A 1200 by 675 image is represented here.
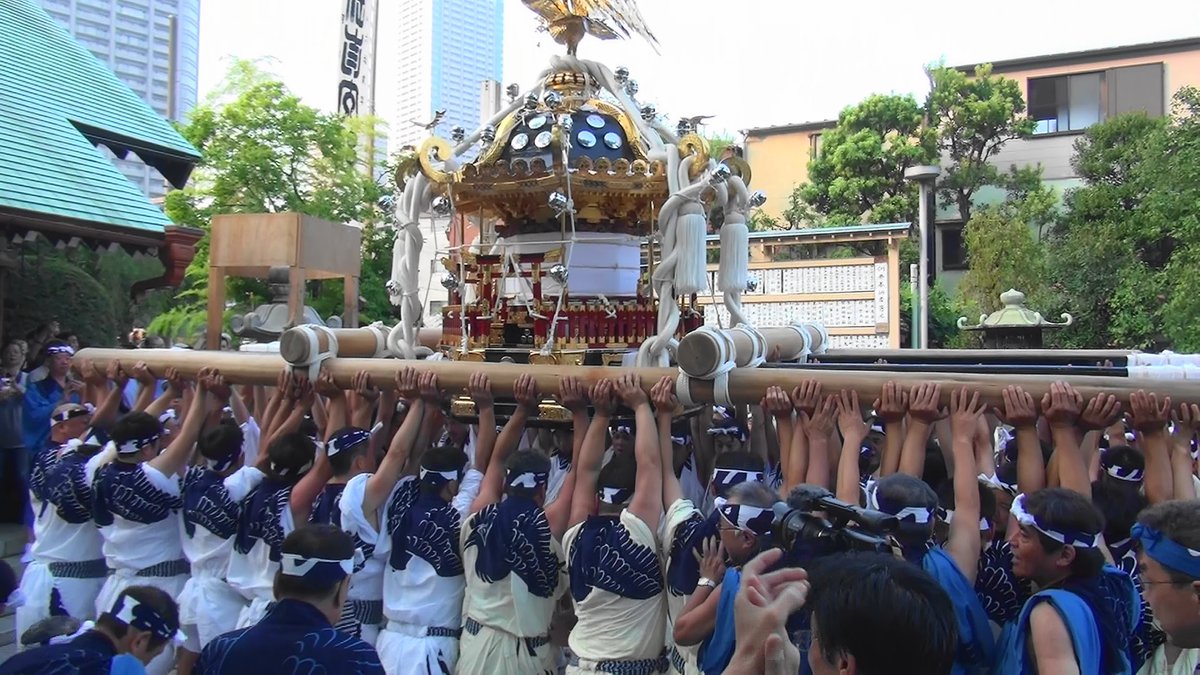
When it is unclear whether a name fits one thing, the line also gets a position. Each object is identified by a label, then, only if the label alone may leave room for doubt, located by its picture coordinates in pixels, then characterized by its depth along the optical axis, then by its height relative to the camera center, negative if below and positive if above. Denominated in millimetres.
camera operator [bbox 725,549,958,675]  1857 -553
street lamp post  16469 +3056
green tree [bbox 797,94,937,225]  24375 +5805
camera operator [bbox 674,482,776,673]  3049 -776
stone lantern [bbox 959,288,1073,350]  11492 +570
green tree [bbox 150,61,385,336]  20500 +4600
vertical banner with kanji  25688 +9004
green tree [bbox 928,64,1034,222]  24062 +6836
